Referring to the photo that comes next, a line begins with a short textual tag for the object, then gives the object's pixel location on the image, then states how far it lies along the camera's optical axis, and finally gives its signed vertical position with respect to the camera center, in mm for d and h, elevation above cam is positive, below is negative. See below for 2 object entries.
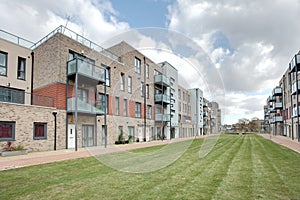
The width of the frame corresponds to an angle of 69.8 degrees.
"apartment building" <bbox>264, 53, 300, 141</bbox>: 22891 +1798
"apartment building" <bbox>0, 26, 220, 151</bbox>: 12680 +1573
